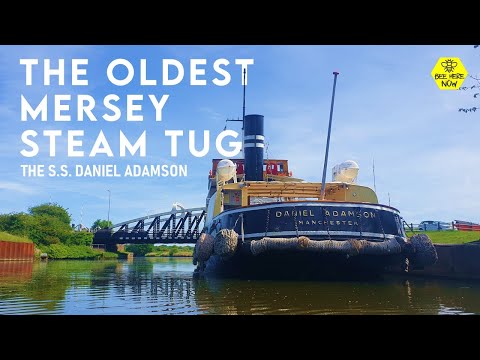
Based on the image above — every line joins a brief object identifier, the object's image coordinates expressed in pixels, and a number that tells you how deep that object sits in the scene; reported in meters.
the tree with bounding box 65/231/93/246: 62.21
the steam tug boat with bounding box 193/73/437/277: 15.52
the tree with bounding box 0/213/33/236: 54.34
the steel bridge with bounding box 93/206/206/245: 65.25
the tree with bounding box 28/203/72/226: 67.75
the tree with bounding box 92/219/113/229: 106.03
